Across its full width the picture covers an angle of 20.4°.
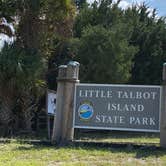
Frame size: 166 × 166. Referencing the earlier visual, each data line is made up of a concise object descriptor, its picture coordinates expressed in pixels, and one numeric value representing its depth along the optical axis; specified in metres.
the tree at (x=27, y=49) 16.58
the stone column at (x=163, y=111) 10.10
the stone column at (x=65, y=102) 10.74
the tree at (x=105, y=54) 19.23
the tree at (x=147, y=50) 22.22
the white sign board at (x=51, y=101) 15.69
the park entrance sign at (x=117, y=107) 10.45
